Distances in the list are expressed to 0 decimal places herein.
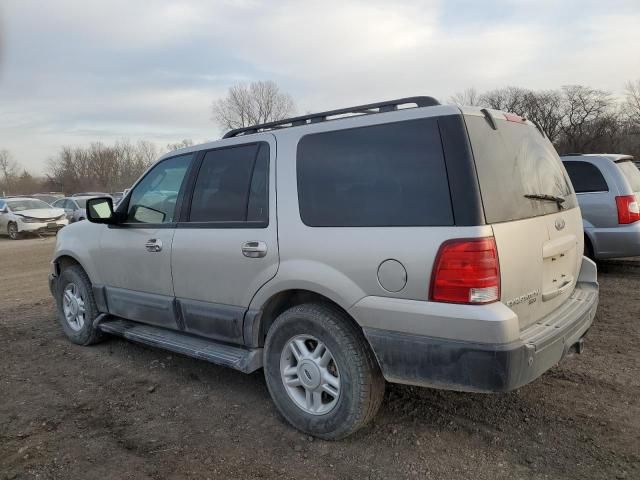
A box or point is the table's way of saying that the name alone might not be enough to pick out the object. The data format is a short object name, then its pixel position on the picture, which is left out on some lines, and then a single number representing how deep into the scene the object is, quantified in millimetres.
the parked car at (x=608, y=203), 6766
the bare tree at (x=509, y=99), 74550
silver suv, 2629
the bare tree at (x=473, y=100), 70131
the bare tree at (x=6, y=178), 84844
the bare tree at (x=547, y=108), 75062
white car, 18984
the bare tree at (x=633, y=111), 67312
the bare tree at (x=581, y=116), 72188
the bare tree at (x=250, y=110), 57531
